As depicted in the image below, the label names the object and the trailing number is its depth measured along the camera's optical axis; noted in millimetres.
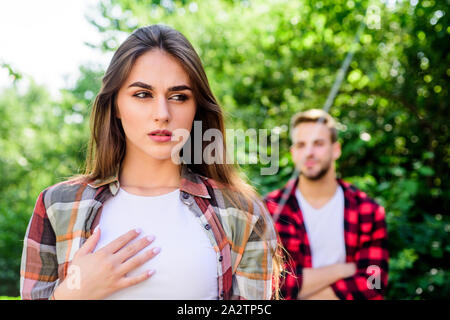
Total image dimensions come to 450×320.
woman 1194
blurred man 2453
